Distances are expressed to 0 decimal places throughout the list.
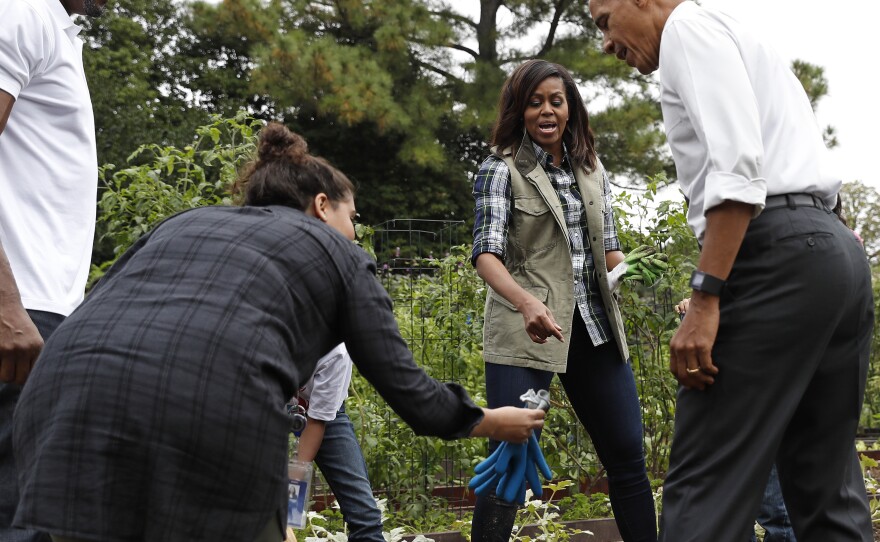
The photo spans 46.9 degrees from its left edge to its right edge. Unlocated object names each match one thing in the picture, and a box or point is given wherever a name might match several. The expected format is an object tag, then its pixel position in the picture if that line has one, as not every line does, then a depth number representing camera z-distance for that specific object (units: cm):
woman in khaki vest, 338
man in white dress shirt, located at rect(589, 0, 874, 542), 228
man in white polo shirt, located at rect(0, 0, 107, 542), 231
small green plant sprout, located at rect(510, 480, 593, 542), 429
